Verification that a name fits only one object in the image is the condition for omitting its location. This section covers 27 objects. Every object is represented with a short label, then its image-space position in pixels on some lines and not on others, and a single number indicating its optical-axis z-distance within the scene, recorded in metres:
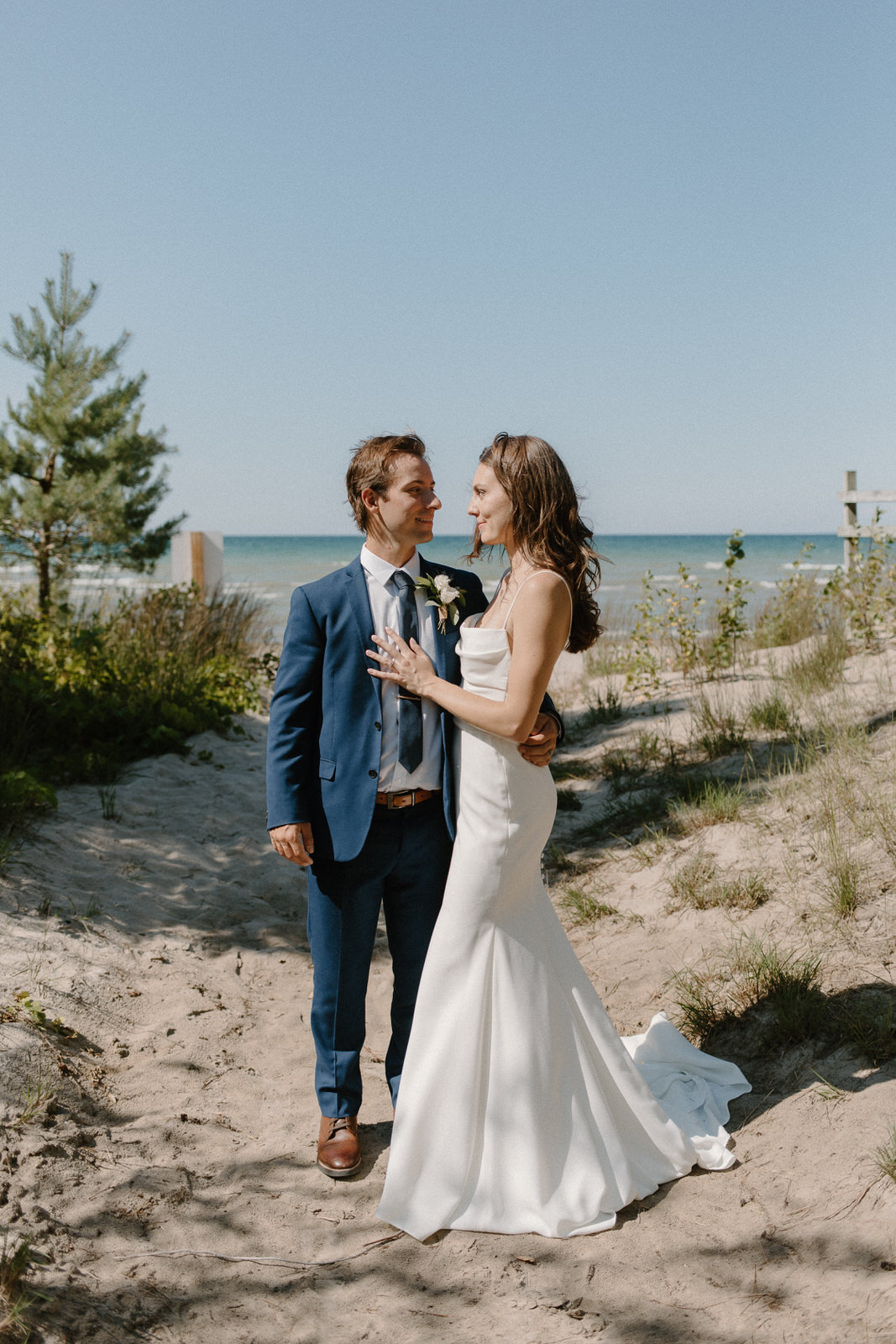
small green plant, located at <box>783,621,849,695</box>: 8.12
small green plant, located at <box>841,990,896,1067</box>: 3.50
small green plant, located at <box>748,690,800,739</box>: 7.25
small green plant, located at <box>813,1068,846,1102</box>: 3.37
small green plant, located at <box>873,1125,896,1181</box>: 2.90
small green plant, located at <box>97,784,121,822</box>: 6.52
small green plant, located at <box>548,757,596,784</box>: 7.81
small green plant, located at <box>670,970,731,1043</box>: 4.06
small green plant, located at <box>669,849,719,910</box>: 5.09
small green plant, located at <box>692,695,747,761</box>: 7.26
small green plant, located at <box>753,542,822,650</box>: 11.05
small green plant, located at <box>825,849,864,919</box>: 4.46
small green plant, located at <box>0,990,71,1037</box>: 4.04
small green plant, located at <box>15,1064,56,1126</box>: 3.43
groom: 3.14
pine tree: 11.32
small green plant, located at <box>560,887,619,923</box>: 5.30
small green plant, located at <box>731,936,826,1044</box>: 3.79
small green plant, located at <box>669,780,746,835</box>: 5.83
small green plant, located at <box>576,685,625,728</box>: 9.35
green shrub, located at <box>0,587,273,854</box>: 7.11
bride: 2.92
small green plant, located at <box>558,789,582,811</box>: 7.14
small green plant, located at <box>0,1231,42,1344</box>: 2.35
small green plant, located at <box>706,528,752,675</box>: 10.05
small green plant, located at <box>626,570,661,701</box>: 9.95
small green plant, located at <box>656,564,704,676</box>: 10.41
